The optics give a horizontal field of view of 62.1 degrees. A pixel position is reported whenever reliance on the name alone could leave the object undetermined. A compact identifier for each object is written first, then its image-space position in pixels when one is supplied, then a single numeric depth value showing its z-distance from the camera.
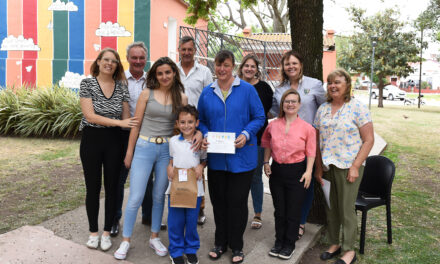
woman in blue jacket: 3.31
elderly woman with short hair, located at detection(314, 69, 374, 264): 3.37
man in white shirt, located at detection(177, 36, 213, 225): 4.21
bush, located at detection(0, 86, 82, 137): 9.84
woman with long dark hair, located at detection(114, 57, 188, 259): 3.38
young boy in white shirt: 3.29
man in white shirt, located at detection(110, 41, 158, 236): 3.76
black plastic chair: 3.80
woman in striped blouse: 3.44
